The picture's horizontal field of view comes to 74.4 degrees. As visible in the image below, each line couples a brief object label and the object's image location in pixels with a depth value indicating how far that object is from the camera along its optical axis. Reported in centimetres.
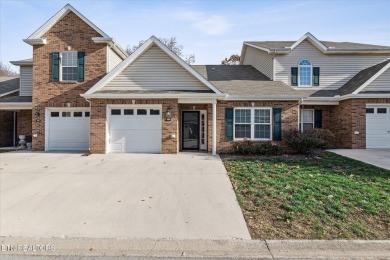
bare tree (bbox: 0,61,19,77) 5207
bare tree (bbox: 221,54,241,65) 3635
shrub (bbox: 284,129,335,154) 1180
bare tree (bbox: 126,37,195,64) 3806
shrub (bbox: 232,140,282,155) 1253
